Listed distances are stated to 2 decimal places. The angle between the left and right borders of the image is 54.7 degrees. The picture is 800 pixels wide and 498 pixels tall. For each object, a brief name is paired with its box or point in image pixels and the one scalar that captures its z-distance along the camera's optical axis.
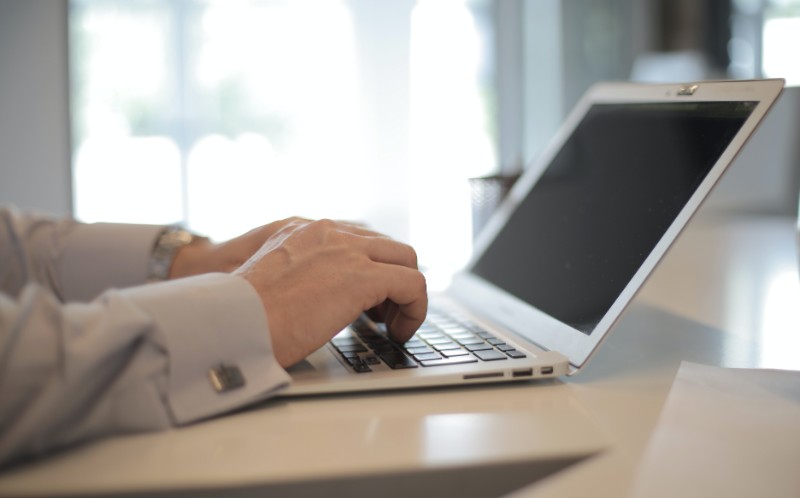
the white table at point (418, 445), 0.43
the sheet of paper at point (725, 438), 0.44
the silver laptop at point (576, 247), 0.61
